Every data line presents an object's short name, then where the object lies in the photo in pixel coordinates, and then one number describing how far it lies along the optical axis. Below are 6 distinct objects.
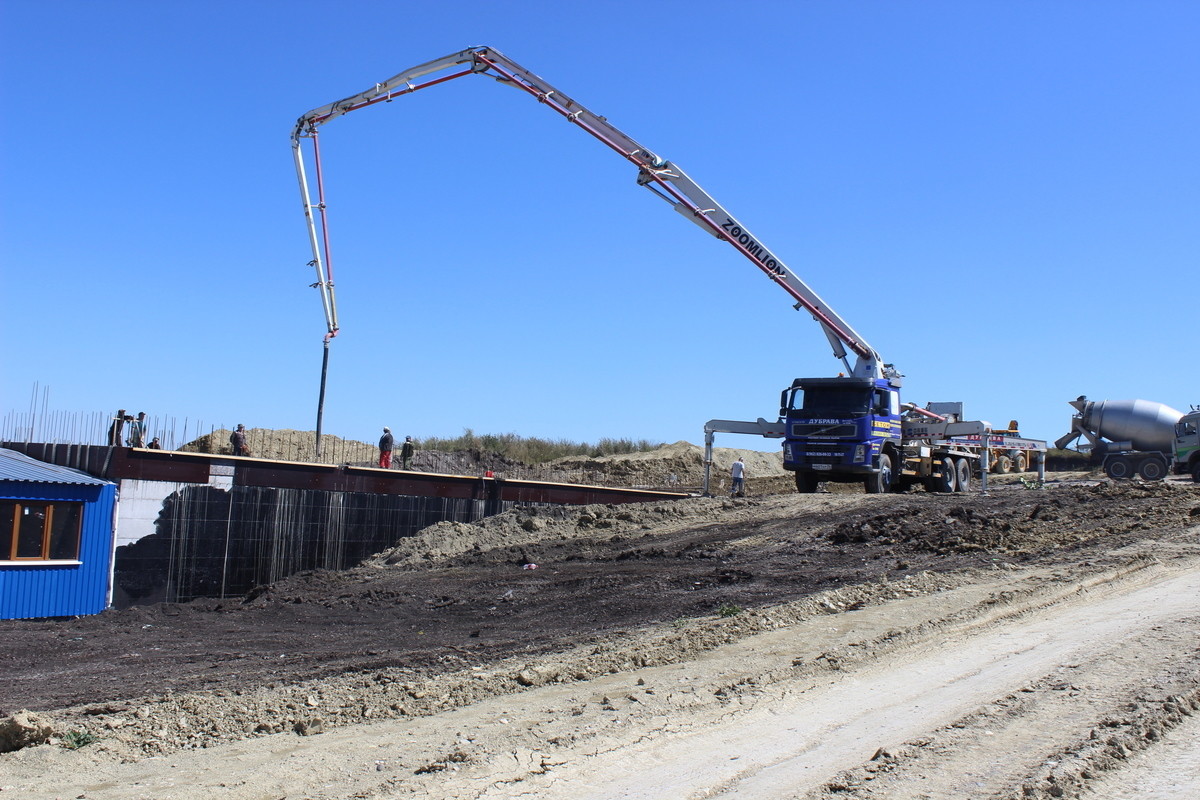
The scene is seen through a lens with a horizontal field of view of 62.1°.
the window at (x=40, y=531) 16.97
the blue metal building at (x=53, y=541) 16.91
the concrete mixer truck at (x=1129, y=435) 35.00
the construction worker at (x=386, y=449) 27.23
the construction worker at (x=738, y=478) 27.18
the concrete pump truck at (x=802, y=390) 22.52
